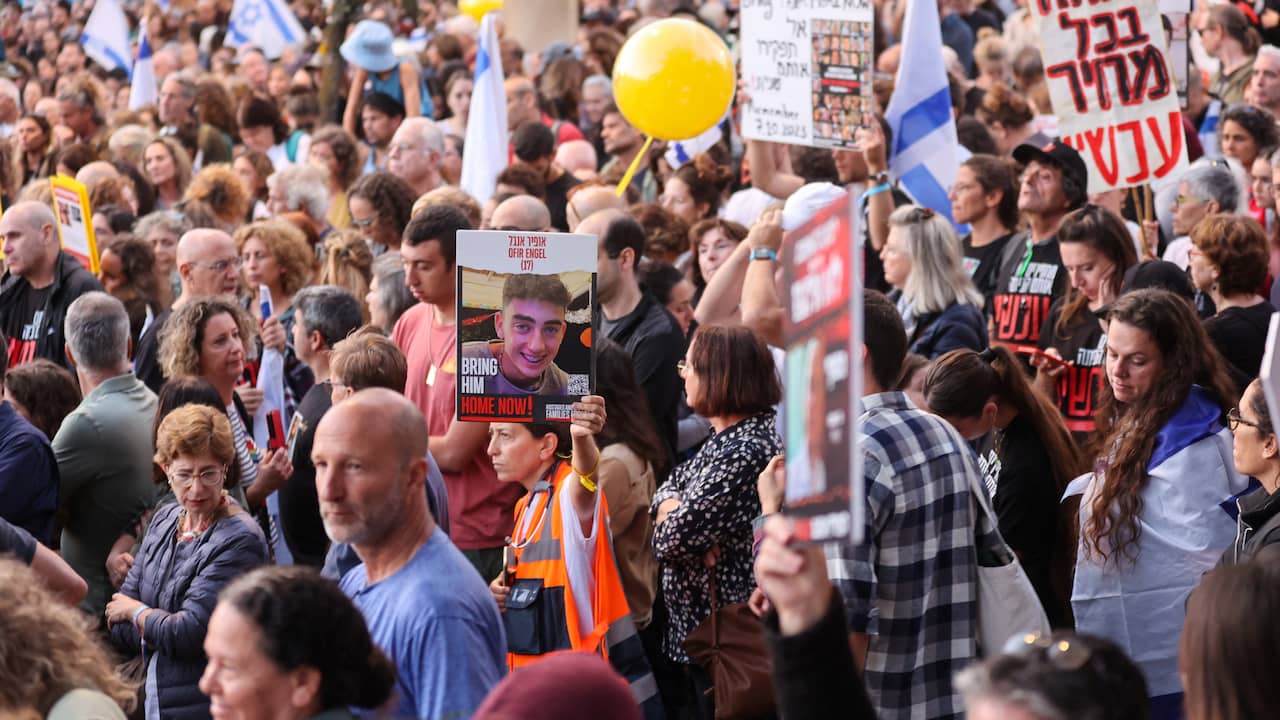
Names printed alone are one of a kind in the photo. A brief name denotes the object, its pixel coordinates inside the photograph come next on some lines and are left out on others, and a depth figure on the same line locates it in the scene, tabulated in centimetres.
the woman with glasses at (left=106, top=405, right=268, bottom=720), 984
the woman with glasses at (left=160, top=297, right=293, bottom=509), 1292
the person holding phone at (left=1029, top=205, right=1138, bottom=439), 1363
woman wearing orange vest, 973
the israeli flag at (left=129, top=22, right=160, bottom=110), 3180
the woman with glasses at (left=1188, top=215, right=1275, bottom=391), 1245
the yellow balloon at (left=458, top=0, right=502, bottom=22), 2990
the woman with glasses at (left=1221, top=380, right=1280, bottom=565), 873
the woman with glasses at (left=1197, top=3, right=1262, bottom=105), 2236
